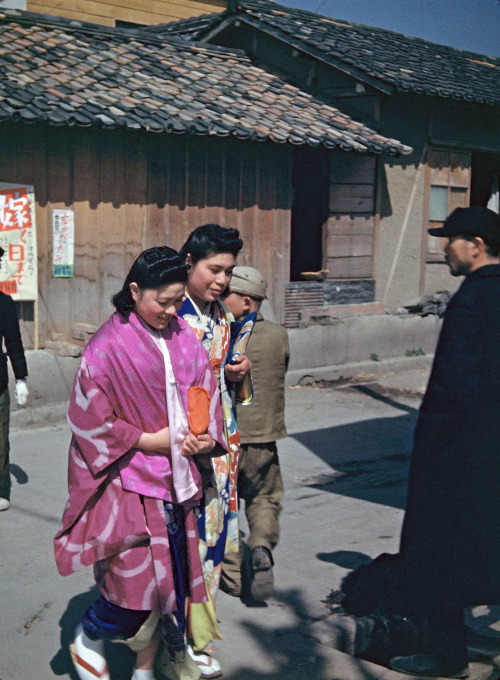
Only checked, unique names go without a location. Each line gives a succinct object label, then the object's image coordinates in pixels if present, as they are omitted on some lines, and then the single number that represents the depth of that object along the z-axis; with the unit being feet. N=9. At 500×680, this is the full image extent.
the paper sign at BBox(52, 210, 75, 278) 29.73
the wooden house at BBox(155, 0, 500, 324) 39.73
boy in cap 15.08
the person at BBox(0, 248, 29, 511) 19.10
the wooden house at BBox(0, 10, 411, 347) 29.40
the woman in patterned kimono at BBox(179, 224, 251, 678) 12.17
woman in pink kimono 10.40
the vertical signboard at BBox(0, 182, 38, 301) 28.27
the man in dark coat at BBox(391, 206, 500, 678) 11.55
